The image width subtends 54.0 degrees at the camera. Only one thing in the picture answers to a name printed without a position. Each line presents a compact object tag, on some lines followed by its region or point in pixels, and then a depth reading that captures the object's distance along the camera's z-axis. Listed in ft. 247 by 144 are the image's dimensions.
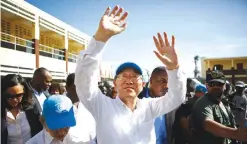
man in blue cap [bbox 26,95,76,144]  5.82
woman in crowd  8.11
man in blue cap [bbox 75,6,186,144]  5.23
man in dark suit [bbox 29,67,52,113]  13.01
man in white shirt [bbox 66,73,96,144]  6.07
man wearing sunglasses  8.59
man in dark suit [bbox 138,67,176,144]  8.69
